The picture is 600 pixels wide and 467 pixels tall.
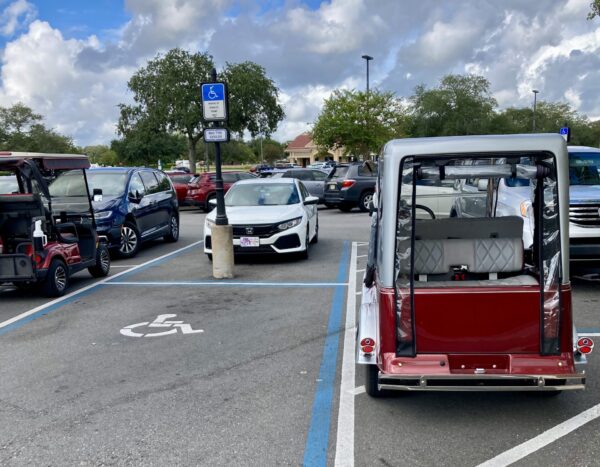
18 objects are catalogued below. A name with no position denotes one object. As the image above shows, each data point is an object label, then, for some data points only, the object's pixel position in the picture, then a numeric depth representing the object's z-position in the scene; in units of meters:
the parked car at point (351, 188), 19.70
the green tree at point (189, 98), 37.69
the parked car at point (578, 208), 7.39
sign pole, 9.09
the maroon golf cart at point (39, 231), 7.50
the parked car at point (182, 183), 23.44
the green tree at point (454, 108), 59.50
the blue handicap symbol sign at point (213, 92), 9.30
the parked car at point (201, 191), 21.88
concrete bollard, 9.05
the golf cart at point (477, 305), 3.68
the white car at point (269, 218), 10.06
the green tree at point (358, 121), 39.56
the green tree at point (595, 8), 18.28
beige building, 114.38
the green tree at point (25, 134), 66.94
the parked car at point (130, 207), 11.20
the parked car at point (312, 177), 21.48
